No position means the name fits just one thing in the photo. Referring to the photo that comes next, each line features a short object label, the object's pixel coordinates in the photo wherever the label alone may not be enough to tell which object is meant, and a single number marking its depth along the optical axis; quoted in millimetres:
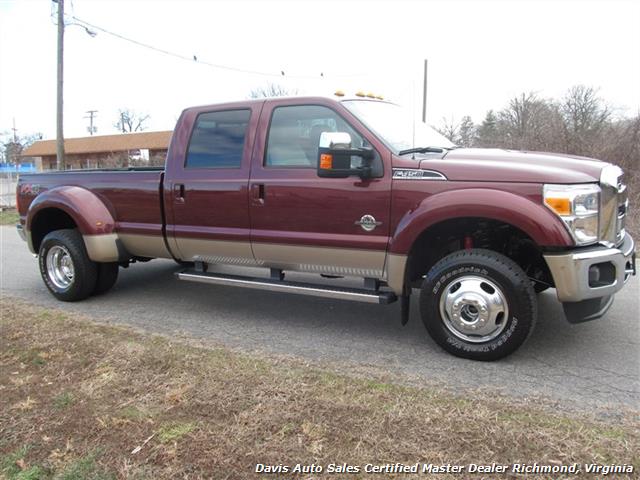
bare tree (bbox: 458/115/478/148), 23816
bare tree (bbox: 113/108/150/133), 69375
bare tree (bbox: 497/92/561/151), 15523
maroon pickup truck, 3434
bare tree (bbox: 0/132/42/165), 62531
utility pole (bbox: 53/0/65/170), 16328
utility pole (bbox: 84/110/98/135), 56331
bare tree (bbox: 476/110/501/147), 18931
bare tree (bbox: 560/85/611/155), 14750
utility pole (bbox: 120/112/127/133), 69062
